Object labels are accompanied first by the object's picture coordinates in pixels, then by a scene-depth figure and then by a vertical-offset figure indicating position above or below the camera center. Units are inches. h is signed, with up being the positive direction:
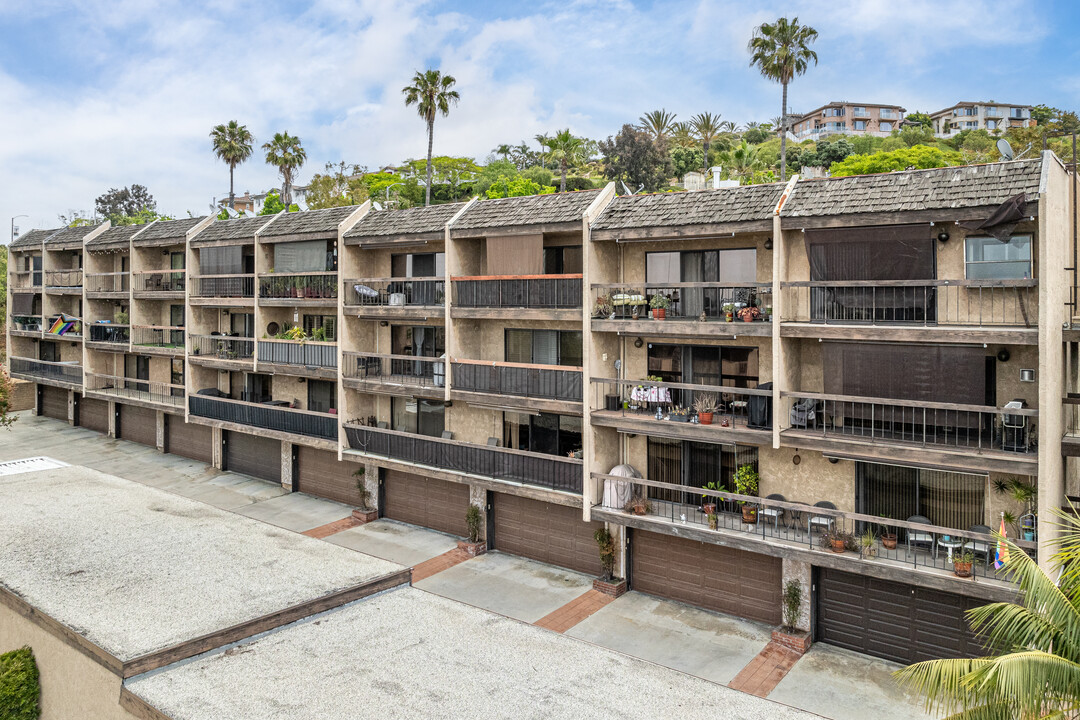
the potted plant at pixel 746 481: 772.0 -136.9
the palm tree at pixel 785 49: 1728.6 +733.1
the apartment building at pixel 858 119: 4288.9 +1393.7
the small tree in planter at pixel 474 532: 969.5 -239.2
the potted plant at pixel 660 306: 812.6 +54.2
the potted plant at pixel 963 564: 613.6 -180.6
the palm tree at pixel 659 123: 3245.6 +1040.7
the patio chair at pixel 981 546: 634.2 -172.4
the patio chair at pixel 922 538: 650.8 -169.8
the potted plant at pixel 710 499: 774.6 -163.1
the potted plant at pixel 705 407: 772.0 -58.3
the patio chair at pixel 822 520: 709.9 -166.9
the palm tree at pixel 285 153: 2354.8 +666.1
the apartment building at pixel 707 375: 639.8 -24.5
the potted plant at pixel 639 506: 805.2 -170.3
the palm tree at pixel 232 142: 2340.1 +698.2
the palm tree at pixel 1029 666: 324.2 -144.5
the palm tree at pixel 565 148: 2282.2 +670.6
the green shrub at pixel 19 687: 606.2 -277.1
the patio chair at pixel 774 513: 736.2 -165.9
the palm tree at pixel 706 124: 2842.0 +906.9
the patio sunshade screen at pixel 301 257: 1133.1 +159.9
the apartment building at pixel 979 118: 3946.9 +1287.0
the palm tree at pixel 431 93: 1905.8 +694.0
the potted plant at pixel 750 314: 744.6 +40.3
